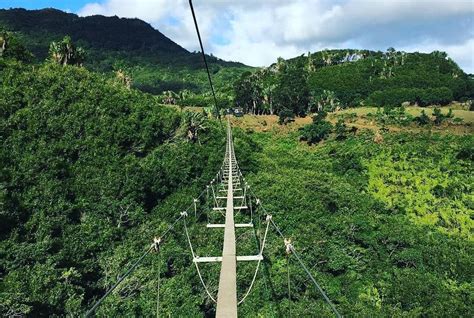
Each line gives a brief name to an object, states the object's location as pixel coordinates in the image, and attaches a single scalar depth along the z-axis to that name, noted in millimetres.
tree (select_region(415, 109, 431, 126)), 59219
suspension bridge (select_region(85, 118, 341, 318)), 5746
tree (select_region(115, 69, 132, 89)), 46409
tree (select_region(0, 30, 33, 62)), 33281
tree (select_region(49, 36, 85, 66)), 37438
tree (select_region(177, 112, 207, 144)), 33094
